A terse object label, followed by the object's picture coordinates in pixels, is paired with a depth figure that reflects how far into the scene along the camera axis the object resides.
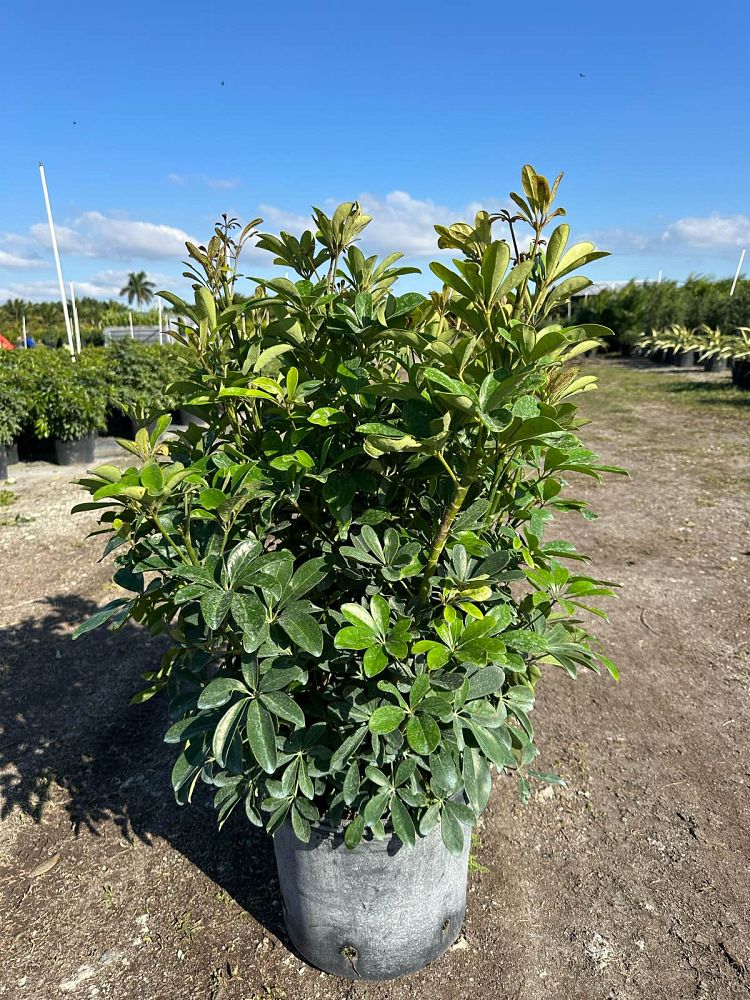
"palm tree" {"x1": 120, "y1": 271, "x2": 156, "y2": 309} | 70.81
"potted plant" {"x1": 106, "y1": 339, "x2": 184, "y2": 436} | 8.77
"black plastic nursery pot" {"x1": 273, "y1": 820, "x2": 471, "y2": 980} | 1.56
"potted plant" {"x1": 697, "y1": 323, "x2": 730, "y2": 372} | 16.09
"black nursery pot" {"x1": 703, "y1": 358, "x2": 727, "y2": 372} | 16.56
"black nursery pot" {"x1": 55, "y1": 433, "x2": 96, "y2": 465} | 8.01
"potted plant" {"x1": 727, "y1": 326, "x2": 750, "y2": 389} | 12.28
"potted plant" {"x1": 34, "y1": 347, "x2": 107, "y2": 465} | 7.55
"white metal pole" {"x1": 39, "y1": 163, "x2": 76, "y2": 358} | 13.53
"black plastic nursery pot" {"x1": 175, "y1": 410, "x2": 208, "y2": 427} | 10.84
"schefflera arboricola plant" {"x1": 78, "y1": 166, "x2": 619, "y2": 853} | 1.14
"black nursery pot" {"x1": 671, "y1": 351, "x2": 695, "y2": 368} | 18.17
